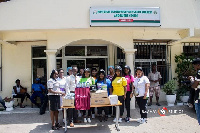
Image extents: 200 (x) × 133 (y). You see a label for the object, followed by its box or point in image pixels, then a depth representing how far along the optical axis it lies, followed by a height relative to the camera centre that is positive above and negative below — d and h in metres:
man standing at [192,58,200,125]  4.02 -0.35
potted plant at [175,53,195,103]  8.46 -0.20
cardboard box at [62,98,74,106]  5.15 -0.84
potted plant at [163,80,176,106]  8.00 -0.95
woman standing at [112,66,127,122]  5.78 -0.47
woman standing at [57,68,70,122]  5.54 -0.38
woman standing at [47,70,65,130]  5.25 -0.62
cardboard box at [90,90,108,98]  5.23 -0.65
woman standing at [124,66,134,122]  6.17 -0.59
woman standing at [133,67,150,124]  5.81 -0.60
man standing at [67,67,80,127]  5.99 -0.41
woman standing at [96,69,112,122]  5.86 -0.35
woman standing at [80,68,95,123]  5.83 -0.27
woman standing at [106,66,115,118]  6.23 -0.13
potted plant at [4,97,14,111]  7.86 -1.33
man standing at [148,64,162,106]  8.20 -0.55
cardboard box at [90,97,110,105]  5.25 -0.84
